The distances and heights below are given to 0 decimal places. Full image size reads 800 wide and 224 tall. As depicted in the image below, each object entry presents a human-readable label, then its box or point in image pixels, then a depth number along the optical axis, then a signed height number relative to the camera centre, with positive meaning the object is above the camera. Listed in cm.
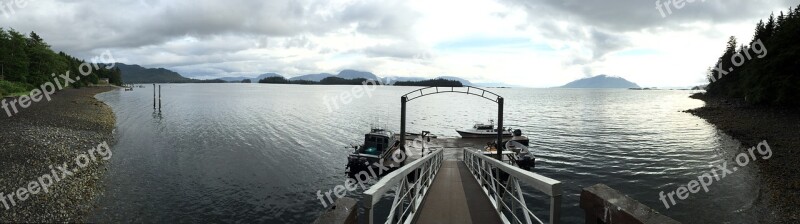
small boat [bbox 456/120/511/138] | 4022 -399
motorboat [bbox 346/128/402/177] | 2597 -433
